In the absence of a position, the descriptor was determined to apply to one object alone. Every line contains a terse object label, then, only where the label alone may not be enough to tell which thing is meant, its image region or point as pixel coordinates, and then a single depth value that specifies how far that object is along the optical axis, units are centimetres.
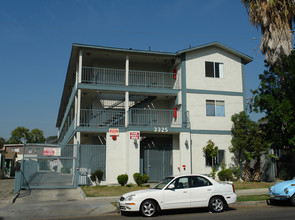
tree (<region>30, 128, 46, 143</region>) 7469
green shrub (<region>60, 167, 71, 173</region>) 2032
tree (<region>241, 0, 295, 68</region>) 1948
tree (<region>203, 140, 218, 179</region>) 2151
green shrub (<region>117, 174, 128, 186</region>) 1911
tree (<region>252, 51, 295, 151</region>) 1855
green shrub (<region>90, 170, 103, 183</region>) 1920
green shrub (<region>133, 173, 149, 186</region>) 1914
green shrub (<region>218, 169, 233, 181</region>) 2084
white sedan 1035
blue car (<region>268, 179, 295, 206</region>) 1152
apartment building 2059
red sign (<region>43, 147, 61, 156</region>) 1777
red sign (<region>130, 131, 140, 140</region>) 2044
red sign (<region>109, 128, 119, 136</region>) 2055
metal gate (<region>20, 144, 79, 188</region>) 1766
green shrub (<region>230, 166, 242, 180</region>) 2141
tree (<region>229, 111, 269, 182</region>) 2083
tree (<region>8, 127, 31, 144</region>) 7400
